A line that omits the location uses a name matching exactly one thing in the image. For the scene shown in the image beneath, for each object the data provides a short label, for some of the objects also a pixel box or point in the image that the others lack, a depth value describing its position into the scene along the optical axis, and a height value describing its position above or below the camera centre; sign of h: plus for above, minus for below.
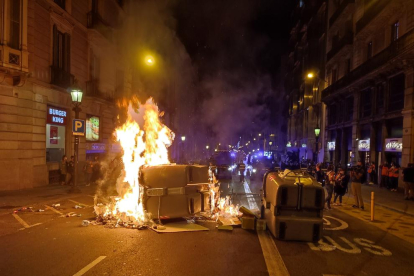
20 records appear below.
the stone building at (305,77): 34.34 +8.35
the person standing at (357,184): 10.65 -1.70
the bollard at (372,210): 8.82 -2.17
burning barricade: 7.45 -1.73
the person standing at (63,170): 15.33 -2.08
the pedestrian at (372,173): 19.09 -2.36
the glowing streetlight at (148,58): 20.64 +5.27
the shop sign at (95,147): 19.29 -1.10
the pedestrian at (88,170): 16.14 -2.15
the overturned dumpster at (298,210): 6.34 -1.64
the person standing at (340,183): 10.85 -1.71
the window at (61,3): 15.80 +6.94
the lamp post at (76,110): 12.66 +0.90
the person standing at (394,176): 16.11 -2.07
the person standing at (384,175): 16.99 -2.13
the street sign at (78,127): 12.54 +0.15
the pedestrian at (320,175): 14.92 -1.96
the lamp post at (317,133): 21.54 +0.26
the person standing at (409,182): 13.09 -1.93
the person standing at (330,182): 10.88 -1.71
